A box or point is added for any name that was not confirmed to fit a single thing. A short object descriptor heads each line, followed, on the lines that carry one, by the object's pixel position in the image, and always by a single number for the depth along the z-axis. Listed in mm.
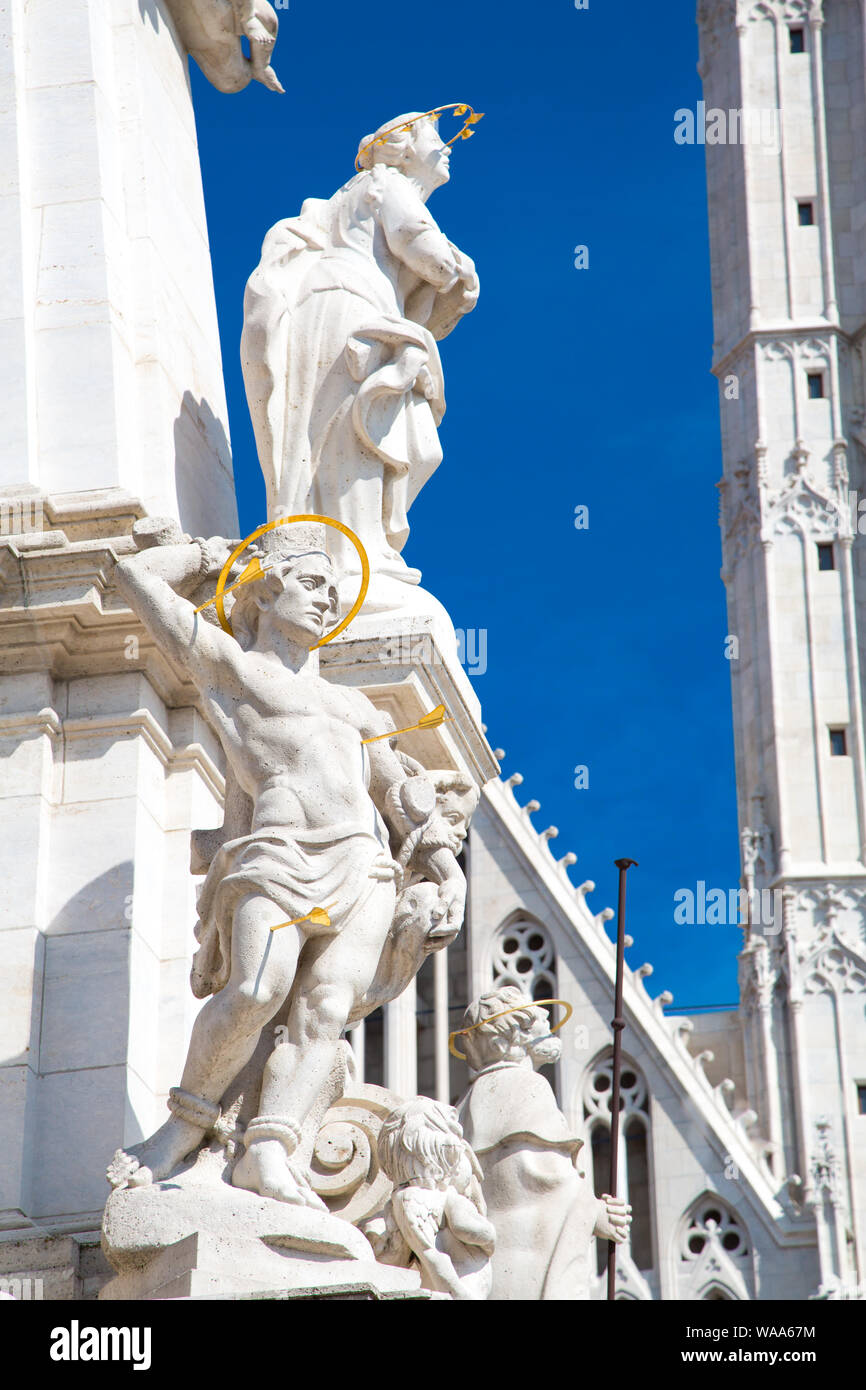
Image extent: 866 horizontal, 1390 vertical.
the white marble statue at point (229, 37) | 22187
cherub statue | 14984
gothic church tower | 71812
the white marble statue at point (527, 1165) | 17062
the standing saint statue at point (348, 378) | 19016
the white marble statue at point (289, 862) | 14430
